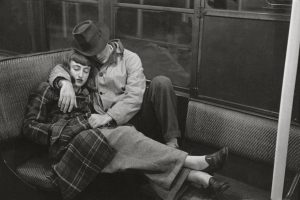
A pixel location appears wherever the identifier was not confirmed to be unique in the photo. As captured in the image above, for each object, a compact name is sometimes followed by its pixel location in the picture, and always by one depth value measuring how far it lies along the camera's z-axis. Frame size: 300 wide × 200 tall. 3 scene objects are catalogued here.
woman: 2.13
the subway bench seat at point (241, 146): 2.21
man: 2.51
